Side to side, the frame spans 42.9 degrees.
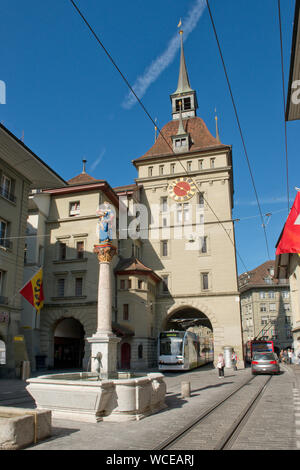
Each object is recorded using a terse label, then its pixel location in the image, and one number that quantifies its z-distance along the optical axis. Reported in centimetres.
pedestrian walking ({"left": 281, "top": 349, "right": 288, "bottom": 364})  4803
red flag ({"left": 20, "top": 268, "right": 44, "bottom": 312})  2547
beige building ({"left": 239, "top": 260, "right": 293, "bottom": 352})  7081
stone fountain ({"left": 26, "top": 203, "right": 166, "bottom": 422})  988
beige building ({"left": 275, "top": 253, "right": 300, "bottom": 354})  3806
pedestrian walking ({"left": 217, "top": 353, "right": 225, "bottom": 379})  2447
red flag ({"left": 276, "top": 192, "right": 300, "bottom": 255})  2617
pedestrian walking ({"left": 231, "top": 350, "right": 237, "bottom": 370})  3520
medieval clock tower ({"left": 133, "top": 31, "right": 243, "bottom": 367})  3919
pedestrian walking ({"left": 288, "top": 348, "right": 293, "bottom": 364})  4353
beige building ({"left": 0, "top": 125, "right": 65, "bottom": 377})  2420
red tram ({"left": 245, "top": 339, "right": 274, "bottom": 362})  3973
